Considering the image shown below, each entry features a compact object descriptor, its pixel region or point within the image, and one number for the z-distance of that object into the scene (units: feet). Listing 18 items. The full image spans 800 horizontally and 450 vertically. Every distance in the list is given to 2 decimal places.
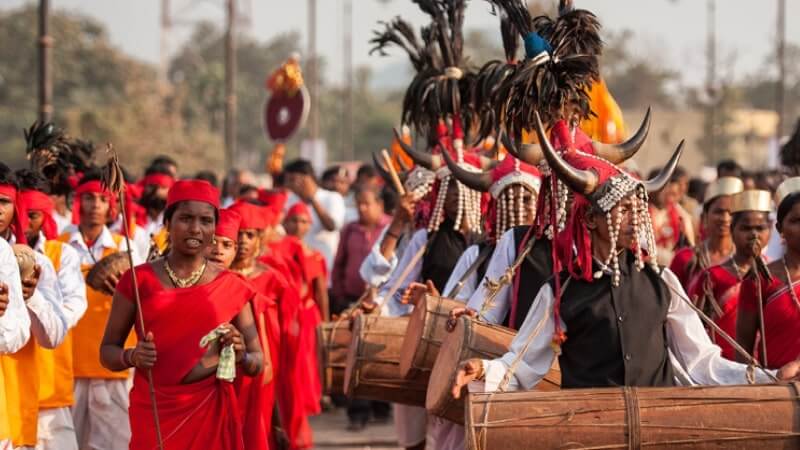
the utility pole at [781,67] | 230.68
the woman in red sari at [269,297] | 59.57
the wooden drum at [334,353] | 60.64
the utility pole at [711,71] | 294.25
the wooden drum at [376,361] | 54.24
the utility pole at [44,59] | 95.71
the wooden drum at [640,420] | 36.47
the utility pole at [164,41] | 538.06
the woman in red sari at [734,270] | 56.29
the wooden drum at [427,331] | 48.67
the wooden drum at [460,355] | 41.75
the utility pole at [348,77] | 330.95
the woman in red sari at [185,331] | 45.42
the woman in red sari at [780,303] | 46.39
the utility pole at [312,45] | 270.28
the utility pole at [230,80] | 174.60
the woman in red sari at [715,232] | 64.90
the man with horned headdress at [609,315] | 39.68
